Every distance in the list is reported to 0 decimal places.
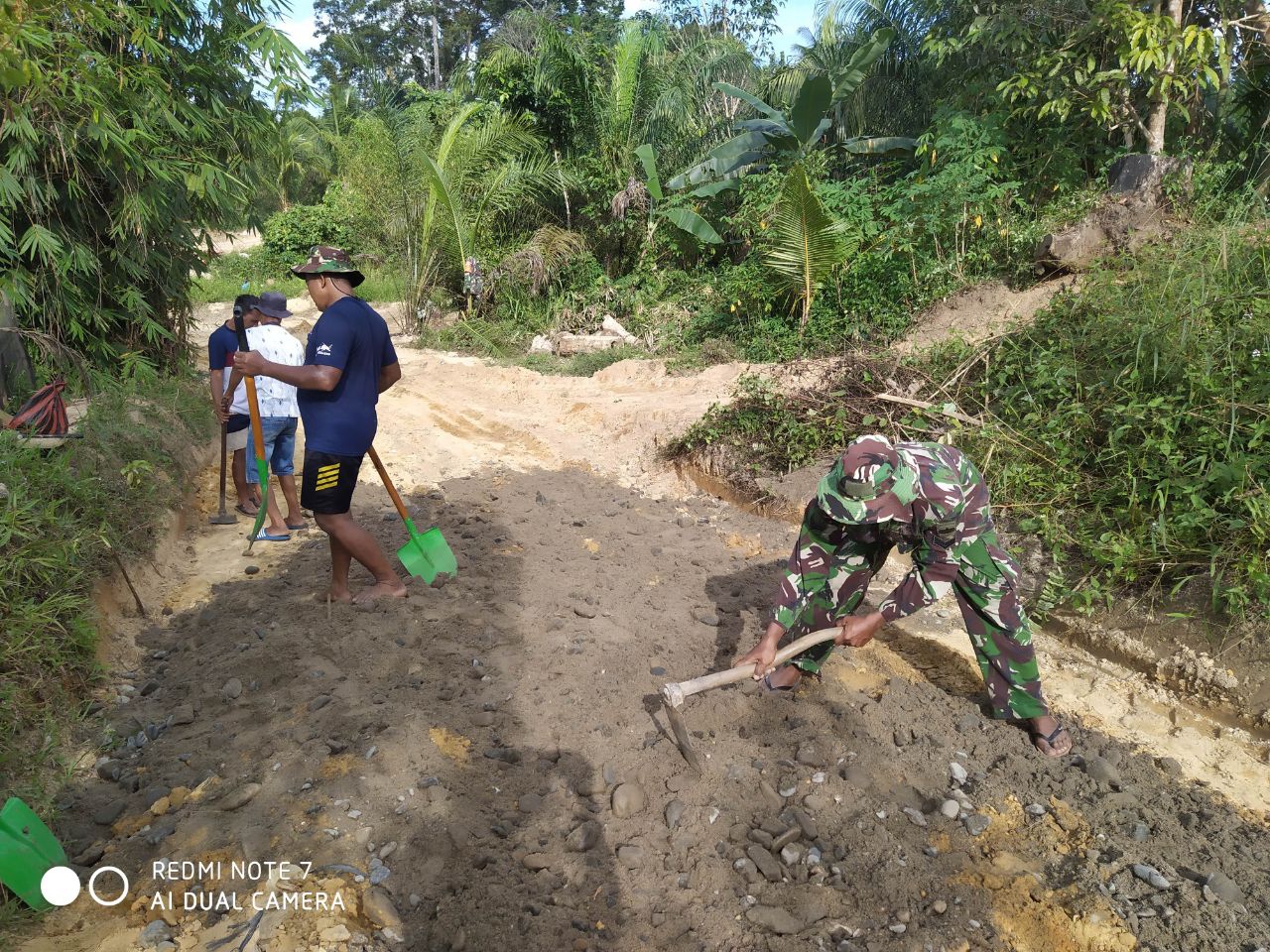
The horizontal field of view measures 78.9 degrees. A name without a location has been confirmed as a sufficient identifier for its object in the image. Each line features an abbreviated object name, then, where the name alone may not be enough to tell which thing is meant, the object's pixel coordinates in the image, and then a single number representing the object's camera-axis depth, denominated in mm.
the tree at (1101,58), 5852
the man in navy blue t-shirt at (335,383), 3318
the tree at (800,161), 8031
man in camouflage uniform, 2674
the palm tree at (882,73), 11031
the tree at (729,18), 16938
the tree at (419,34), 26859
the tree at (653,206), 10688
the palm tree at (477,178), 11977
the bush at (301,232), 19312
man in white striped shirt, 4547
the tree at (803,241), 7926
